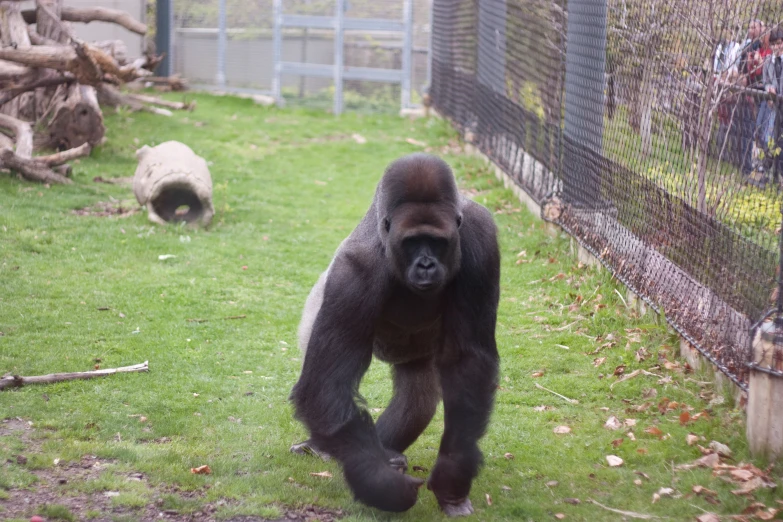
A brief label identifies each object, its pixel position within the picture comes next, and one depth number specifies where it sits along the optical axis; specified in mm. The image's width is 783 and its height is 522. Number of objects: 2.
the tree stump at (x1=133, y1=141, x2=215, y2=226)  8453
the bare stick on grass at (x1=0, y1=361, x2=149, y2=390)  4891
